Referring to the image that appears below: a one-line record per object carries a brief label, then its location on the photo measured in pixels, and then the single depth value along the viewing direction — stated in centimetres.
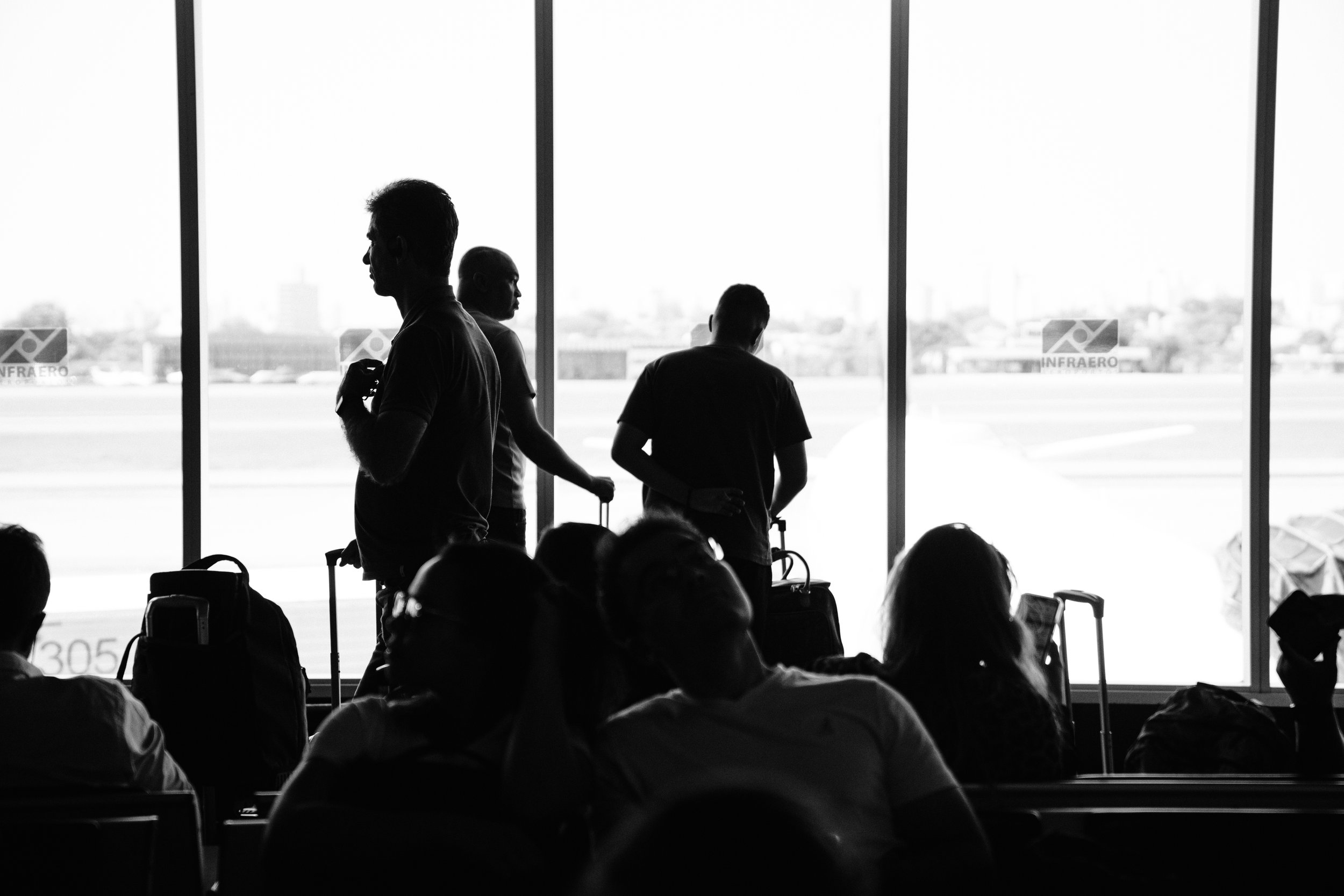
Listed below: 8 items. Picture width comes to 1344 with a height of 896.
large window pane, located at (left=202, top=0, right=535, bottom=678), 475
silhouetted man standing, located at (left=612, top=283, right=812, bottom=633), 370
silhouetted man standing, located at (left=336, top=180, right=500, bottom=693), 254
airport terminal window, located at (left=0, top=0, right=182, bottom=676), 475
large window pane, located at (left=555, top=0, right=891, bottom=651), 473
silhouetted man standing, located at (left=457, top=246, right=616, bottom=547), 347
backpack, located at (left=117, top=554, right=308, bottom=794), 310
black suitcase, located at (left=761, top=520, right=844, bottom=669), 386
